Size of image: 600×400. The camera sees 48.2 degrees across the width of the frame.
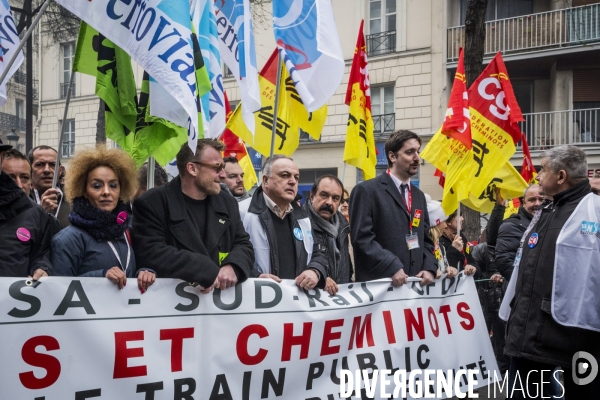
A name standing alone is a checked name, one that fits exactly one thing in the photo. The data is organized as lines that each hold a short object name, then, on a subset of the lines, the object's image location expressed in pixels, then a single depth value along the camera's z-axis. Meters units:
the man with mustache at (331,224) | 5.05
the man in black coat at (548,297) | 4.09
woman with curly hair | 3.47
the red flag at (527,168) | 9.98
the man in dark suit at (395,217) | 5.18
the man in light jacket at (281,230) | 4.55
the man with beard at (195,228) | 3.70
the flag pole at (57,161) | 4.61
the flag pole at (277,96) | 5.67
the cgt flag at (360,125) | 6.79
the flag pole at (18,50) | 4.28
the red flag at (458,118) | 7.07
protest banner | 3.22
